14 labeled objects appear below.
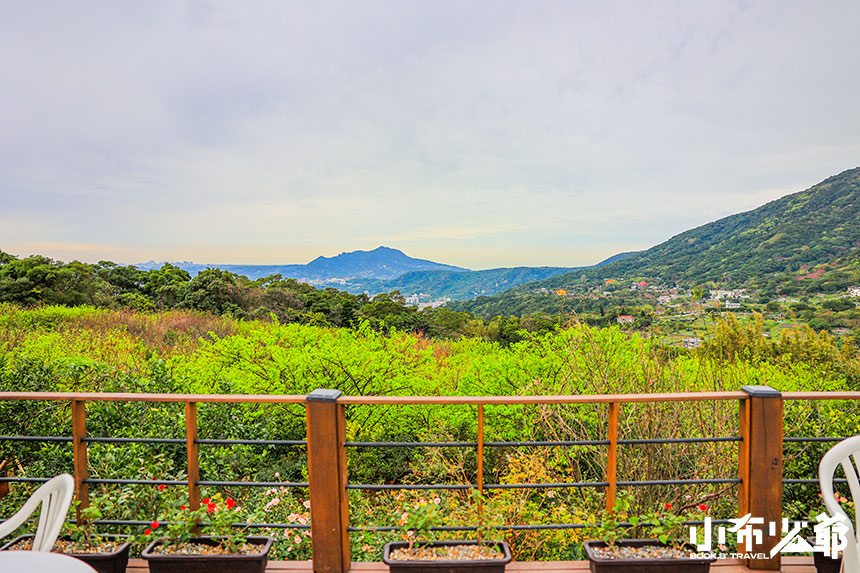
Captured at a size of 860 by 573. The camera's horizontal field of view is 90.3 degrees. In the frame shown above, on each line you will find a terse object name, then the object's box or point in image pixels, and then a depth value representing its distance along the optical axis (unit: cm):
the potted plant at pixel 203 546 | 185
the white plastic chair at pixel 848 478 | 123
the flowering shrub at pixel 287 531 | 272
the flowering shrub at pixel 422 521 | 182
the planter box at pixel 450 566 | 178
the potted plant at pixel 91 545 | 190
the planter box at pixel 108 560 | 190
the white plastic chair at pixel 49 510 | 133
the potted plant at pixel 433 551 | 178
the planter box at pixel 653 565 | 183
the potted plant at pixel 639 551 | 183
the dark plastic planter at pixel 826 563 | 191
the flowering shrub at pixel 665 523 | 182
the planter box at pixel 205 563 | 185
